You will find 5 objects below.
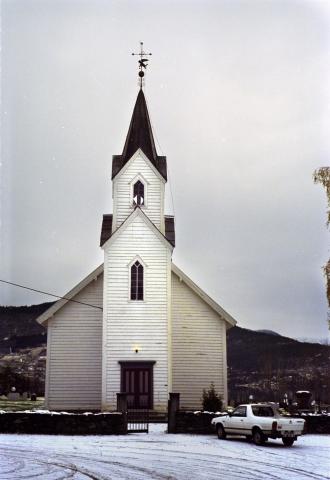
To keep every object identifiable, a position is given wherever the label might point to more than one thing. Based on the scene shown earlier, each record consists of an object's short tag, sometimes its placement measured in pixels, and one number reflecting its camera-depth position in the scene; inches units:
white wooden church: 981.8
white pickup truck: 662.5
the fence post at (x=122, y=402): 787.4
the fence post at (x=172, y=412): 784.3
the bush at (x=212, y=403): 934.4
